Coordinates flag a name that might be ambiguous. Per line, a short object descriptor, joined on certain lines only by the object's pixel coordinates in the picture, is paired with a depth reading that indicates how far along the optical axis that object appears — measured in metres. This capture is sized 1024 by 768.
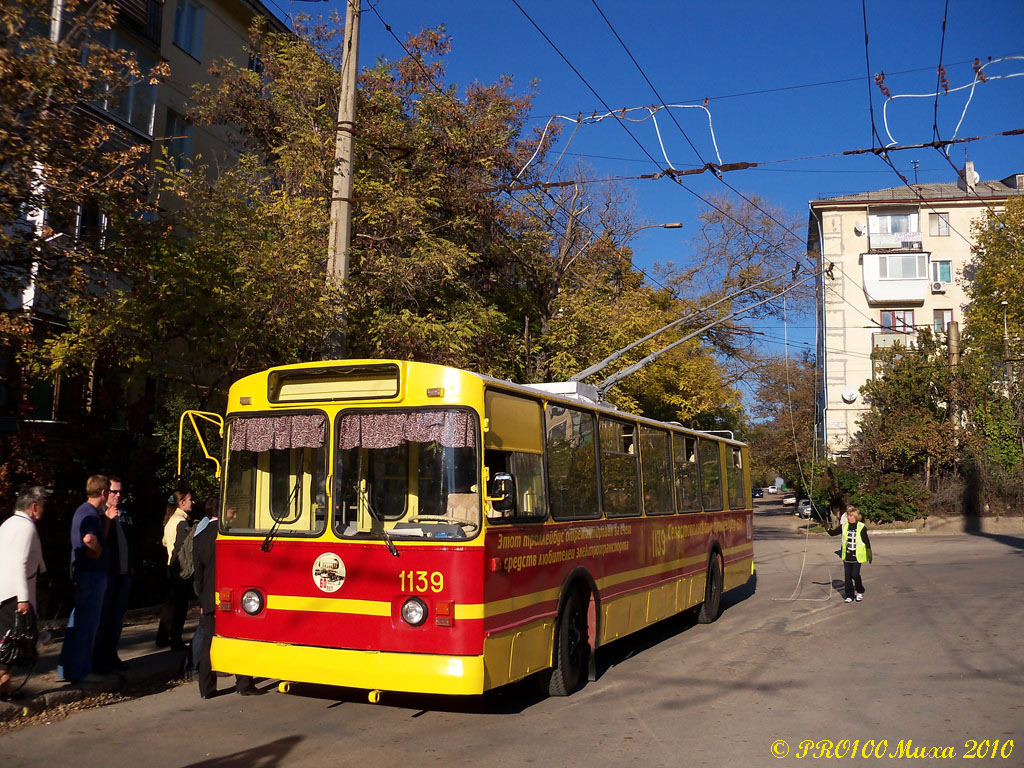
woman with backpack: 10.04
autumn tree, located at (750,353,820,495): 48.94
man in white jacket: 7.21
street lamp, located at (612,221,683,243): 20.42
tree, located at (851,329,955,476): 41.72
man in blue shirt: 8.14
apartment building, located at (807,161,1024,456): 51.88
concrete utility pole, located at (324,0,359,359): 12.58
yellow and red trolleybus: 7.15
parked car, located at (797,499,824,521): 48.43
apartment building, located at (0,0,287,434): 20.78
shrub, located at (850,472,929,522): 41.12
